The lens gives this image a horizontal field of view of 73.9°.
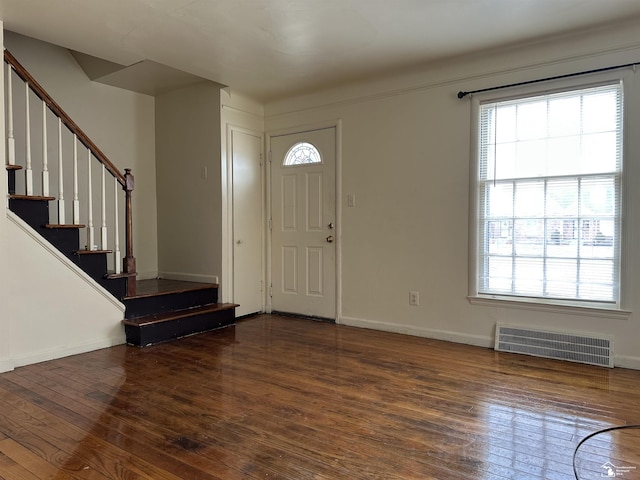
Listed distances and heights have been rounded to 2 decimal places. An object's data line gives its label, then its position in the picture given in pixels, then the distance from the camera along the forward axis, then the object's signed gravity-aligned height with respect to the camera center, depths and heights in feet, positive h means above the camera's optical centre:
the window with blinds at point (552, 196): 10.83 +0.92
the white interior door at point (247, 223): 16.22 +0.26
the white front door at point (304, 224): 15.78 +0.22
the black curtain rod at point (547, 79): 10.61 +4.06
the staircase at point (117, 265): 10.91 -1.07
